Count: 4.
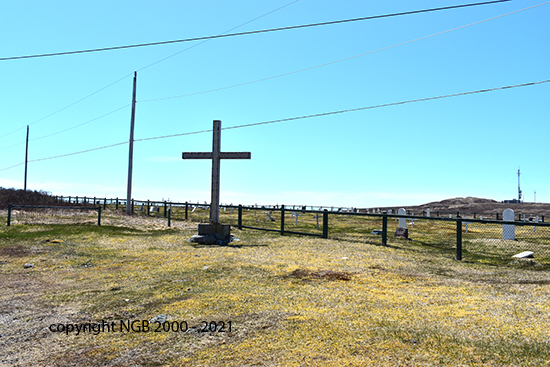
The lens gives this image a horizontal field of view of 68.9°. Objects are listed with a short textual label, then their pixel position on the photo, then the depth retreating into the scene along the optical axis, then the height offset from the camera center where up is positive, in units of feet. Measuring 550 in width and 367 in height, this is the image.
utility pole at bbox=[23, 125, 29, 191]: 175.94 +21.62
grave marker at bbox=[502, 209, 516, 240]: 56.24 -3.01
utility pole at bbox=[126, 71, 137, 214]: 98.48 +9.77
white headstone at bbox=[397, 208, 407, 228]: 69.41 -2.61
